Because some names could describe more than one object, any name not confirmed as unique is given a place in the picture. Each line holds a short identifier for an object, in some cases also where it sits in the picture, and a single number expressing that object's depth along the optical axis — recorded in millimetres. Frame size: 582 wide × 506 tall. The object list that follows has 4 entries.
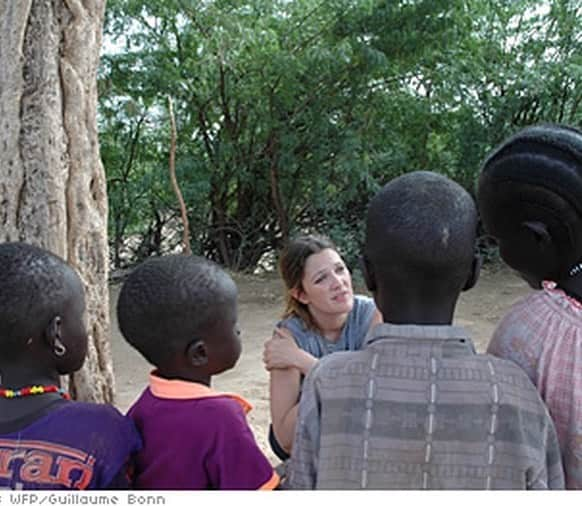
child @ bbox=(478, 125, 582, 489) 1191
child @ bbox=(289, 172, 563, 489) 1101
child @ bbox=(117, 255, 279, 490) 1300
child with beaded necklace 1247
